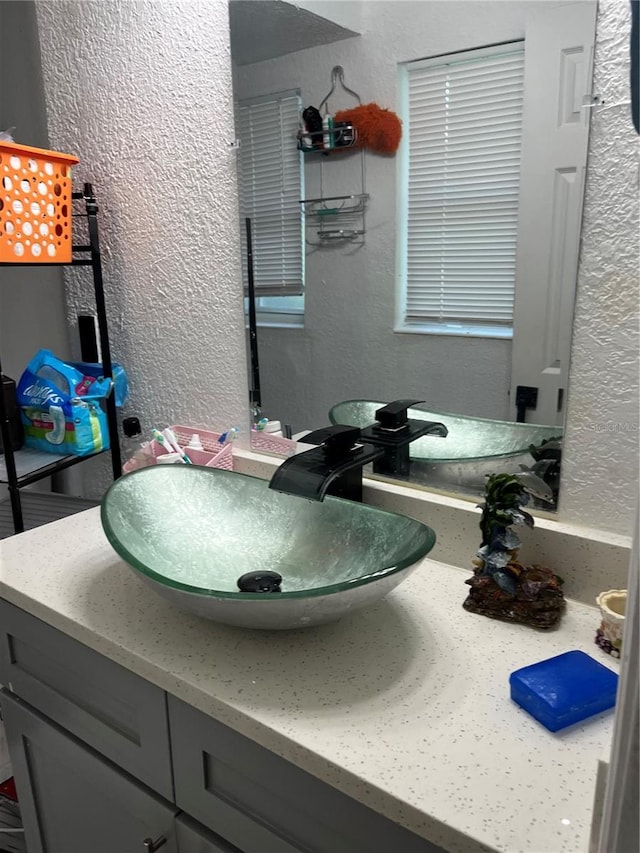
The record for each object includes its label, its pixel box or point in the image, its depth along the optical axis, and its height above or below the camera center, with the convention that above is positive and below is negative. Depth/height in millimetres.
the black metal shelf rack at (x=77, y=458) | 1313 -334
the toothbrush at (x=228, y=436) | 1380 -335
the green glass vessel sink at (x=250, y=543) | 765 -400
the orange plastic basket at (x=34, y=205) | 1212 +141
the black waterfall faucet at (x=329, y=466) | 976 -297
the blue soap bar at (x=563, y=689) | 701 -455
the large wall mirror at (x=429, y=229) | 914 +65
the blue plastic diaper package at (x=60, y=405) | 1449 -281
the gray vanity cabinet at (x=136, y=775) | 721 -640
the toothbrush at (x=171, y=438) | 1404 -347
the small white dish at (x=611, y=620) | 813 -435
